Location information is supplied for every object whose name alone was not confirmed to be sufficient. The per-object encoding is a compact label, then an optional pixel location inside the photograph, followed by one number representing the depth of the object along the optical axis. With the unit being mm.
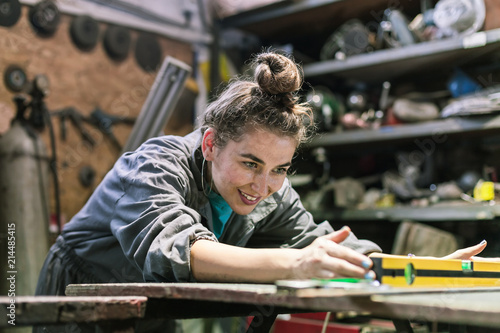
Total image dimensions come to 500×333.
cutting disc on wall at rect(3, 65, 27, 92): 2621
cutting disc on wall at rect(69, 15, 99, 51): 2932
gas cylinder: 2354
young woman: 1004
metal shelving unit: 2682
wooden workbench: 688
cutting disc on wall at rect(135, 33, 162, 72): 3287
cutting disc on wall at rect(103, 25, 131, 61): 3105
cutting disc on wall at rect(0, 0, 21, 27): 2576
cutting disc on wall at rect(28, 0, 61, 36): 2723
